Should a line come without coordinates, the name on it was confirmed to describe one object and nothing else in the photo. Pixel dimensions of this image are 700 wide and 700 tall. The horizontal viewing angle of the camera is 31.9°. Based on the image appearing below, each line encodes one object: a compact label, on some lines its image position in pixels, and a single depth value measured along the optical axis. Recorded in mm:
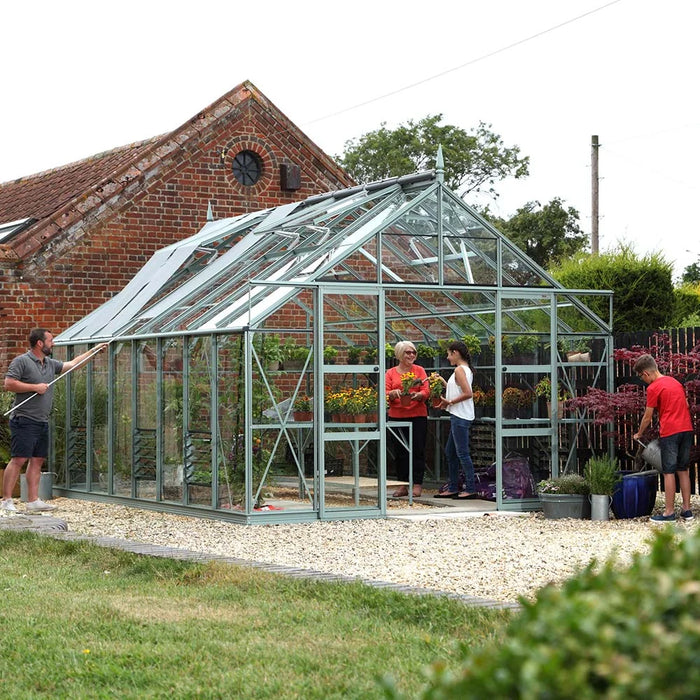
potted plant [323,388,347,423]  11969
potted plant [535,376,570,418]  13266
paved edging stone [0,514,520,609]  6838
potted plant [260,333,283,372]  11688
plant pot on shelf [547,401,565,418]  13250
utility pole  30391
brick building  16031
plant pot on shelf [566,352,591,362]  13484
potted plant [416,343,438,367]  15305
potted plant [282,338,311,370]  11867
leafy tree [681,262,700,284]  38250
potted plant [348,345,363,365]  12562
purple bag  13180
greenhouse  11789
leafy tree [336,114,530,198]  40438
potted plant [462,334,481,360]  14366
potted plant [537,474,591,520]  12078
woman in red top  13961
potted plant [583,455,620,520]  11891
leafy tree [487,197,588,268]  39406
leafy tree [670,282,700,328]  19422
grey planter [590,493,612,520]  11938
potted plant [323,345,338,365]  12352
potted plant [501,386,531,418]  13211
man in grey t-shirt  13156
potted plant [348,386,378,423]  12117
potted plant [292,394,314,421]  11805
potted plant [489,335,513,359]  13289
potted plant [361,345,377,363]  12545
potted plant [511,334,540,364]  13336
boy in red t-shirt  11625
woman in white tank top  13484
